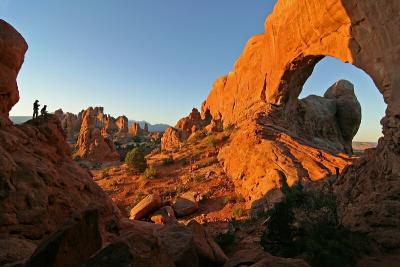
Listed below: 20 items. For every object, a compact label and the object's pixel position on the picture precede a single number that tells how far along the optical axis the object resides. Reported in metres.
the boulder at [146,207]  13.80
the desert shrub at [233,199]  15.97
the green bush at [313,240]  6.19
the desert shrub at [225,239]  9.28
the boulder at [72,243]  3.23
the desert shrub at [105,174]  24.04
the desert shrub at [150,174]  20.87
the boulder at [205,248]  5.45
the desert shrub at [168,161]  23.61
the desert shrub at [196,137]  28.62
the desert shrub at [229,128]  24.34
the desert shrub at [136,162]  22.90
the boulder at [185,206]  14.53
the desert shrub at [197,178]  18.87
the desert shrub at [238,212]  13.88
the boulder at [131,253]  2.95
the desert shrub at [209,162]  21.56
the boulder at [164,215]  13.20
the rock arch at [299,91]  9.39
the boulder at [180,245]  4.59
